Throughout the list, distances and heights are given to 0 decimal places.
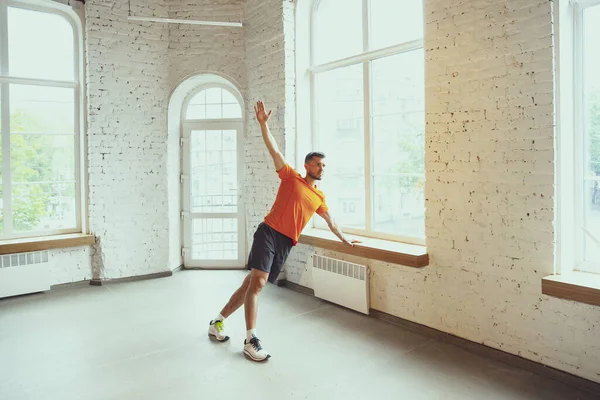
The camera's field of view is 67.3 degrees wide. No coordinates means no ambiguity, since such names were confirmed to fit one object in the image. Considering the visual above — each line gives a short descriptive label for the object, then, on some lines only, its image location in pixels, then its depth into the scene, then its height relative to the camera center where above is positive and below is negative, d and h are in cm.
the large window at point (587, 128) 303 +41
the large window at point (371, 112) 418 +82
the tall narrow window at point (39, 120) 527 +91
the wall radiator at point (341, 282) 434 -91
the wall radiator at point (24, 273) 505 -88
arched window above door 629 +125
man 344 -25
